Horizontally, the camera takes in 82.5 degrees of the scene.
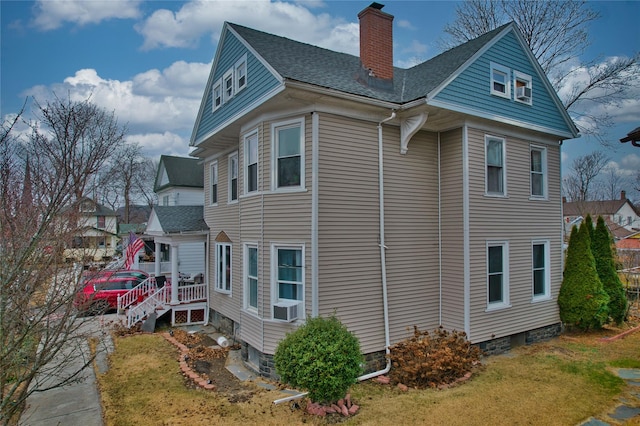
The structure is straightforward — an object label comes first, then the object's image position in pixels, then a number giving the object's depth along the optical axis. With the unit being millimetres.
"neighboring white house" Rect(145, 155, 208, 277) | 13711
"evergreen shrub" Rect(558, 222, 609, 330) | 11305
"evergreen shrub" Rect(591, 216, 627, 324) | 12242
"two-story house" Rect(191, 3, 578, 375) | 8477
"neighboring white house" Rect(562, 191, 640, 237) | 51156
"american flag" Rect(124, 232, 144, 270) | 20844
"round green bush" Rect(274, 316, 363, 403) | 6203
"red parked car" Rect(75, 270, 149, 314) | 16453
